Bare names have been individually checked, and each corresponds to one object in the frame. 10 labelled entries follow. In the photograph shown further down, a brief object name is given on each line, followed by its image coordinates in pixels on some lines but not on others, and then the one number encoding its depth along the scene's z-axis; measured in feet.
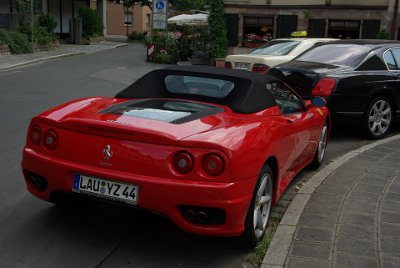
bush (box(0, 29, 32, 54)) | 72.08
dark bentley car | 24.73
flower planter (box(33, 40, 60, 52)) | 80.79
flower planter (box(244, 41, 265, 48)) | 82.07
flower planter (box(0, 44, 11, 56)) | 70.27
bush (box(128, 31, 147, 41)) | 159.12
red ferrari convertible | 11.43
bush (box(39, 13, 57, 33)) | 89.51
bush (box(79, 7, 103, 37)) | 112.88
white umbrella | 88.74
